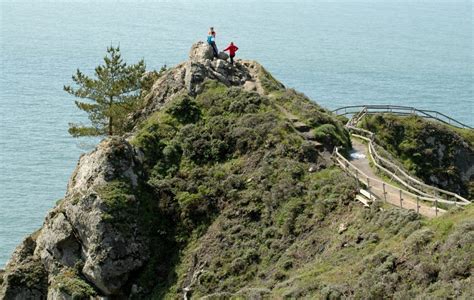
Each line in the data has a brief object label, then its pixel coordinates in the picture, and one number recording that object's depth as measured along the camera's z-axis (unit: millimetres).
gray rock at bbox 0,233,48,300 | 49719
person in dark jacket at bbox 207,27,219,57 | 65750
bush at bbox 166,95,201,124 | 59188
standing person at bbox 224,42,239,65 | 65106
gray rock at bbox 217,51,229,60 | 67312
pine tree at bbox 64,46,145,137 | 64750
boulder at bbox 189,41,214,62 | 66188
